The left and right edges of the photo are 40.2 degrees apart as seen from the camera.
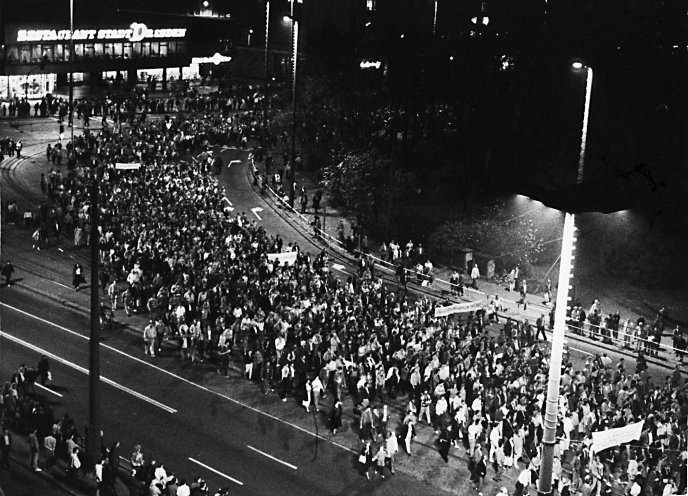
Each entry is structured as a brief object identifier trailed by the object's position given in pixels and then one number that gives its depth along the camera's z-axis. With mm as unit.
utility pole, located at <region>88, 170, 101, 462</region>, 22281
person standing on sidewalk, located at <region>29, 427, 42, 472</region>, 24000
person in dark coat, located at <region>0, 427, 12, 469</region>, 24172
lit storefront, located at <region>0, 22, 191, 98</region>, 82375
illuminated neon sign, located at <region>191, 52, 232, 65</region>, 101081
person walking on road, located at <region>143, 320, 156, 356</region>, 32281
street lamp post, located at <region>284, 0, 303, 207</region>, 48750
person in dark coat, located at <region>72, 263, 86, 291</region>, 38469
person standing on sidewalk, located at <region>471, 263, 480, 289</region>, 43438
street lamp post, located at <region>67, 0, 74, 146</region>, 61228
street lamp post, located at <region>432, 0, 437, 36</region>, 61656
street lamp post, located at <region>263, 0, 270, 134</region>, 66812
